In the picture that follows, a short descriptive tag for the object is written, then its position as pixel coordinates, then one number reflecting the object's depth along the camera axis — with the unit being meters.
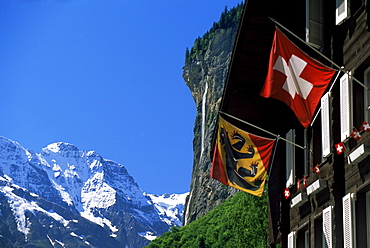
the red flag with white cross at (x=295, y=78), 13.59
